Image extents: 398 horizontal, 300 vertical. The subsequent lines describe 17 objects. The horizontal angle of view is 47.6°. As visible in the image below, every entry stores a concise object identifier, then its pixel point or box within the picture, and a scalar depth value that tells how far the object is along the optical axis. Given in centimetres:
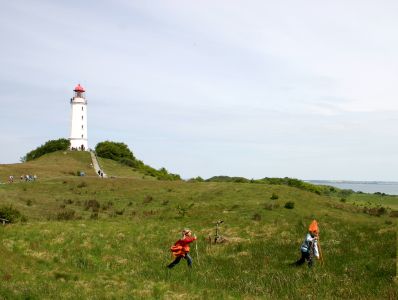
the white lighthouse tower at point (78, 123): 11381
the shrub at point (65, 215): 3928
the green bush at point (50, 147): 11481
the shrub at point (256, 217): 3826
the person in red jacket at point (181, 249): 2238
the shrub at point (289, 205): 4544
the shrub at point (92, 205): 4681
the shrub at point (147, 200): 5238
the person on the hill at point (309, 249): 2130
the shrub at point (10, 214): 3416
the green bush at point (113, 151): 11431
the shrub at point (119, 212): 4431
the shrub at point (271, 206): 4444
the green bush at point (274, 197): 5159
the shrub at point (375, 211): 5098
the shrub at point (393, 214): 4872
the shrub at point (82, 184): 6134
